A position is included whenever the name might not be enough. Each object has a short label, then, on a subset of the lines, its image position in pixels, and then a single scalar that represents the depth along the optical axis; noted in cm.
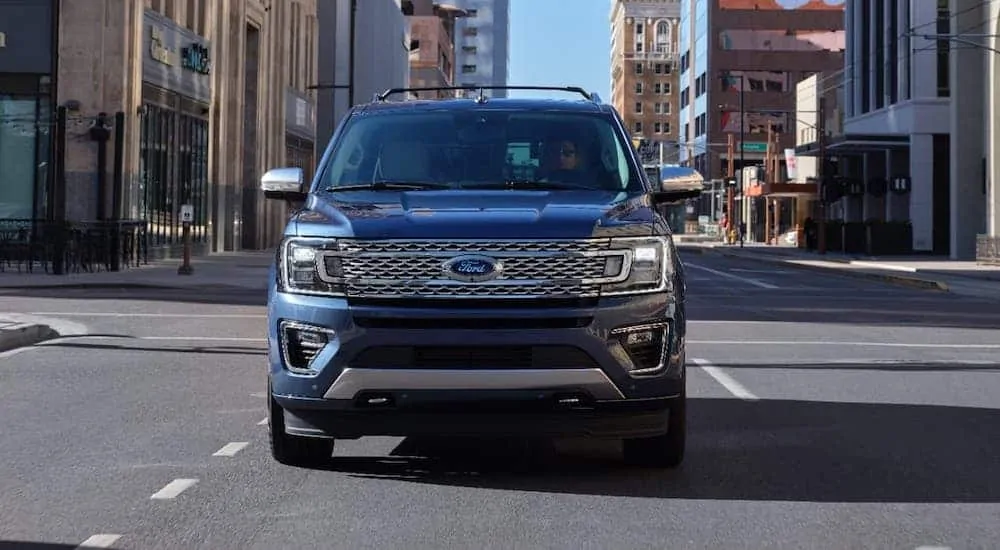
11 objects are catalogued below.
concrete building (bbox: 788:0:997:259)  5106
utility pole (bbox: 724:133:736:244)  8744
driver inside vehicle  820
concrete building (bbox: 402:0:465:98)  13138
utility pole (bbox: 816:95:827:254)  5769
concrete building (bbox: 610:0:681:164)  19125
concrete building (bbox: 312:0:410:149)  7162
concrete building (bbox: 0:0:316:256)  3325
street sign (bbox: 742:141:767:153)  12362
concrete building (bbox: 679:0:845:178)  12950
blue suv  670
